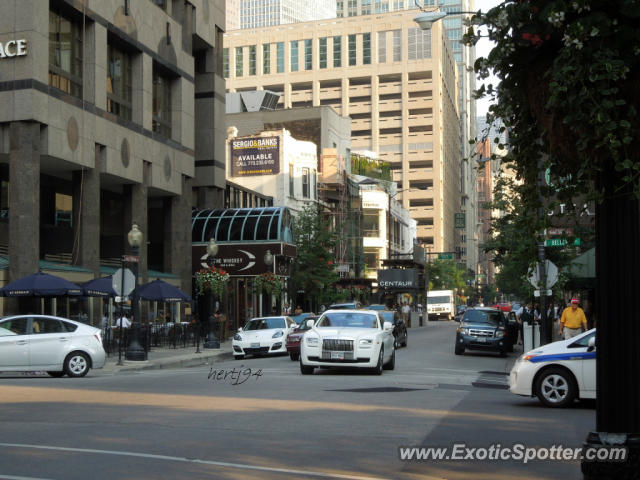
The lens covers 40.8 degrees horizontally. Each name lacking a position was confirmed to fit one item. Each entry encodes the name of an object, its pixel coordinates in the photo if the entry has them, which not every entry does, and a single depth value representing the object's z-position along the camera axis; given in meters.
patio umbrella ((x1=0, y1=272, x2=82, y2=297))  28.45
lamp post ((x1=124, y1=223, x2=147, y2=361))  26.55
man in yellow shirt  22.86
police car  13.62
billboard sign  64.75
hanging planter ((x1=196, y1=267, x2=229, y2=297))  40.16
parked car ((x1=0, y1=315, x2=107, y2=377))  19.95
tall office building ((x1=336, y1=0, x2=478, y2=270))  180.75
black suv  29.70
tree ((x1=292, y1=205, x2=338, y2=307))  53.19
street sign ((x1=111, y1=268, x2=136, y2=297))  25.23
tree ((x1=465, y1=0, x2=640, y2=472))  5.22
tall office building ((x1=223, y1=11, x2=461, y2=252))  138.12
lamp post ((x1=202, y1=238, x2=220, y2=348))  34.71
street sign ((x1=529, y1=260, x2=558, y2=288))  23.03
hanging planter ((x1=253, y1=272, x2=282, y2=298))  44.34
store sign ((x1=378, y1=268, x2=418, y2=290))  64.81
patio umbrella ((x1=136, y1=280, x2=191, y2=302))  33.59
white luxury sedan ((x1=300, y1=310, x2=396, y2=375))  19.94
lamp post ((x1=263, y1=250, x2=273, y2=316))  42.41
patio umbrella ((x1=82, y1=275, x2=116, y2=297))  30.88
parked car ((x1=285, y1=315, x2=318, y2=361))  27.23
